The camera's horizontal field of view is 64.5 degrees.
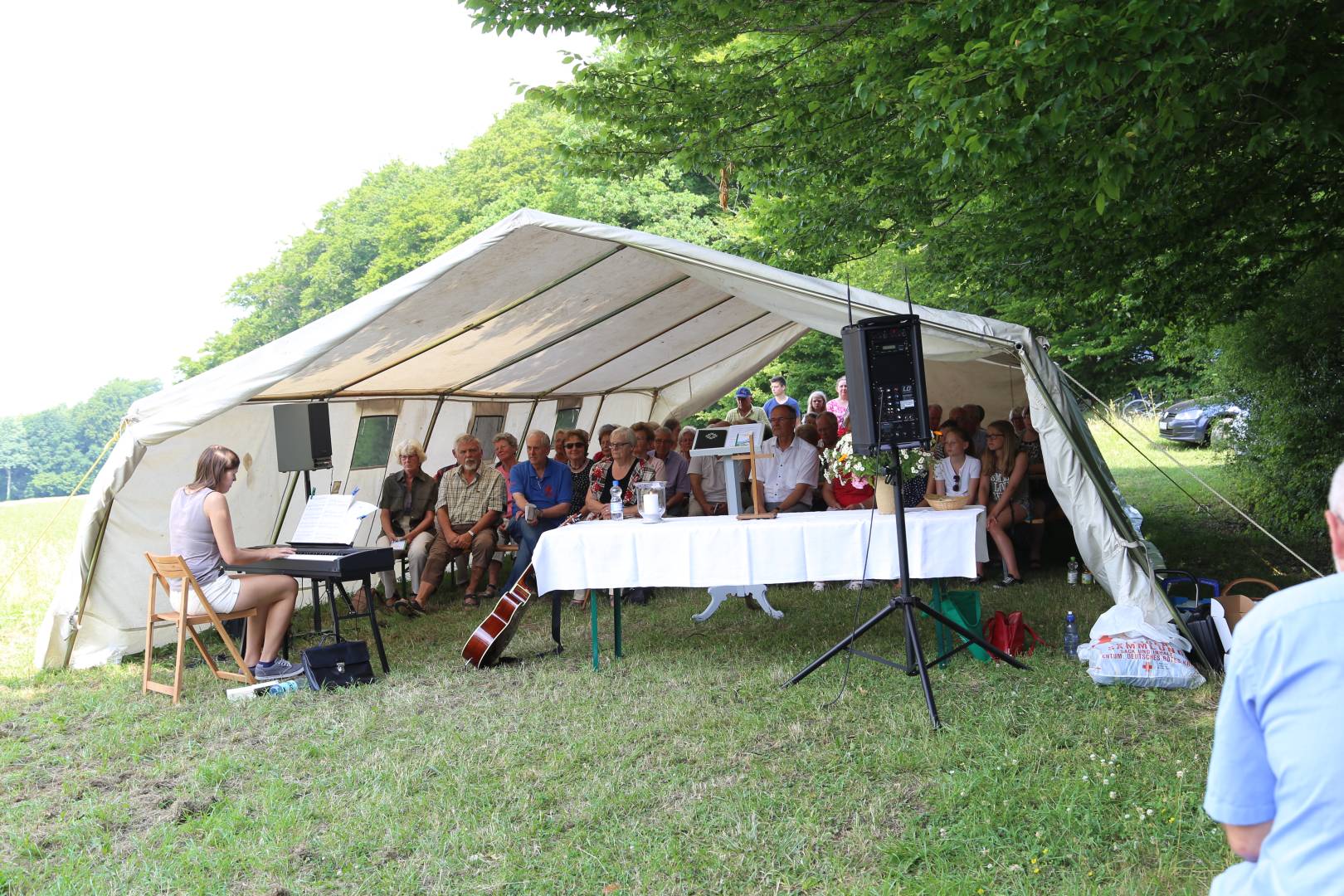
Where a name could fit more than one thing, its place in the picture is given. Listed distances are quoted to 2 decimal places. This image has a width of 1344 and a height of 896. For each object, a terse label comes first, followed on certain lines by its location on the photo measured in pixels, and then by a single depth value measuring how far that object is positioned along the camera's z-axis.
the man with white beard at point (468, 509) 8.98
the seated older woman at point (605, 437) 9.12
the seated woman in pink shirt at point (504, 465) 9.00
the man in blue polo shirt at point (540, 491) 8.25
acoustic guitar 6.18
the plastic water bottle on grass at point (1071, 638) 5.61
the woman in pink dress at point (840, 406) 11.95
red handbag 5.75
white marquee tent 5.91
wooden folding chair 5.66
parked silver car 18.75
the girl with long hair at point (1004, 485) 8.02
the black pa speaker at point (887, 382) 5.04
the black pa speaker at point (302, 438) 7.32
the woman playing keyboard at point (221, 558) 5.92
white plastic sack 4.96
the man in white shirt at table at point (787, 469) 8.23
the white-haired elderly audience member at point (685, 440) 11.02
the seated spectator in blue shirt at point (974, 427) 9.20
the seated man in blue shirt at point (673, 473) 9.16
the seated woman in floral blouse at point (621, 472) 8.41
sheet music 6.38
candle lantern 6.24
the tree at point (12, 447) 52.69
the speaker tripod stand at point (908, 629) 5.00
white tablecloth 5.57
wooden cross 6.06
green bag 5.77
